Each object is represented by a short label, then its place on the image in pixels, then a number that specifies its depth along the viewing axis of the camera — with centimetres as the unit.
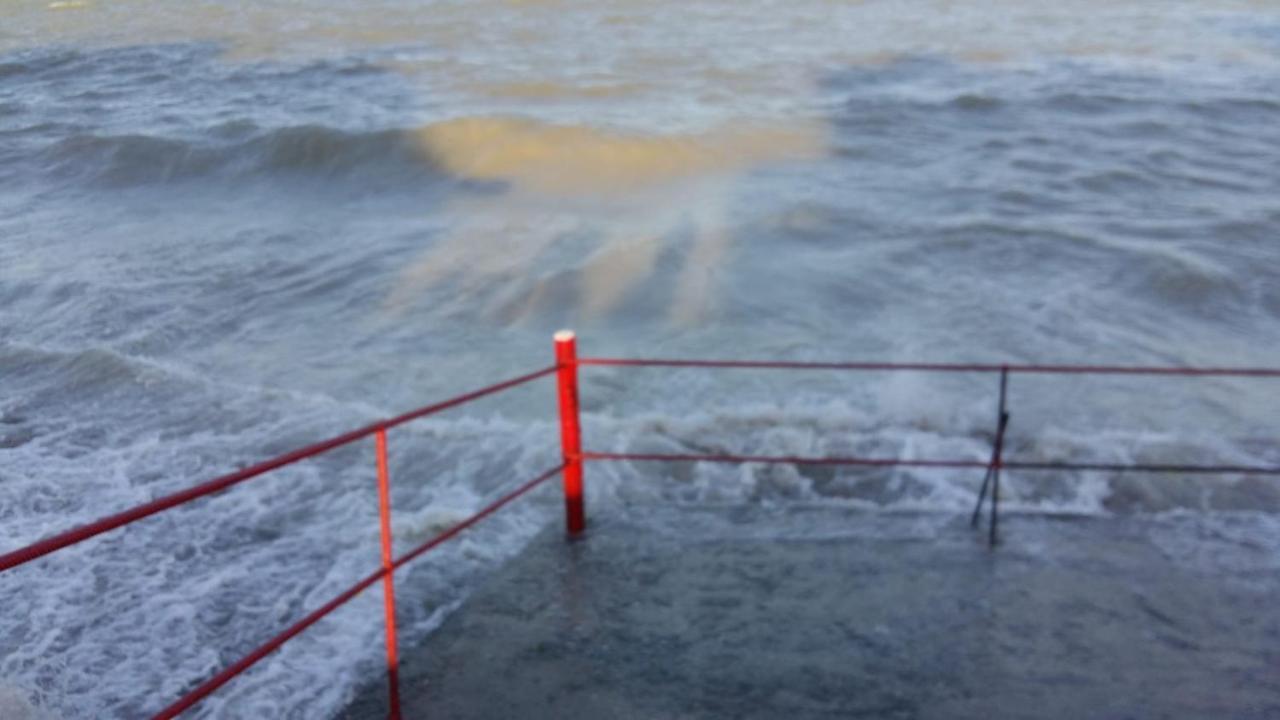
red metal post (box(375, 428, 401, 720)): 453
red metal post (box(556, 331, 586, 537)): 609
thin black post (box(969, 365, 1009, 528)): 613
